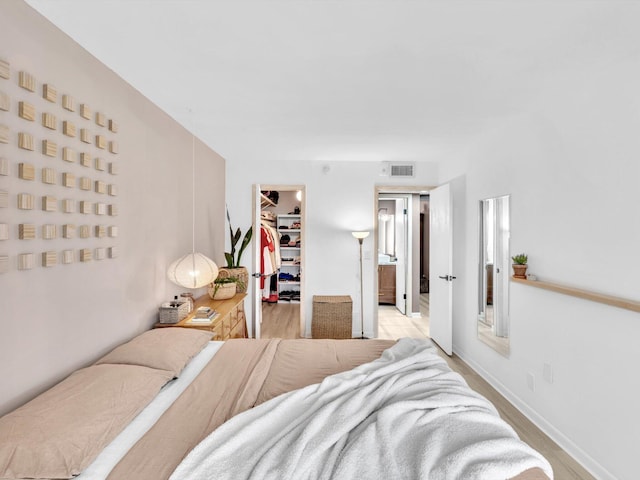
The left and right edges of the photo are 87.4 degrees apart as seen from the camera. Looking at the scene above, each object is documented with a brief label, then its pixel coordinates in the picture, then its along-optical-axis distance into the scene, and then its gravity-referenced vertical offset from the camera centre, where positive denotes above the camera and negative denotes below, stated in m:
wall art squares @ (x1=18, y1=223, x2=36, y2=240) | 1.41 +0.04
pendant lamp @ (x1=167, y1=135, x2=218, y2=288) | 2.52 -0.24
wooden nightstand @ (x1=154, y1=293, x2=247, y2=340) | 2.51 -0.65
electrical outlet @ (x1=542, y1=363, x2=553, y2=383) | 2.42 -0.98
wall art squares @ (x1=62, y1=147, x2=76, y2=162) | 1.65 +0.43
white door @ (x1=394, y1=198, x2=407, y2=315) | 6.03 -0.29
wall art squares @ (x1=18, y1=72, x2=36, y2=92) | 1.40 +0.68
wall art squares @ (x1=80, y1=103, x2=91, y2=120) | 1.78 +0.69
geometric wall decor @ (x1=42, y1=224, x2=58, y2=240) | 1.53 +0.04
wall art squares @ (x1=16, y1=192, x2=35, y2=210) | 1.40 +0.17
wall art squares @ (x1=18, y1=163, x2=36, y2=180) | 1.41 +0.30
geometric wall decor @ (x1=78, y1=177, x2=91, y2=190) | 1.77 +0.30
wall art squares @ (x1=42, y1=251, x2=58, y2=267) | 1.53 -0.08
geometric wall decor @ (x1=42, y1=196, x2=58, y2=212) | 1.53 +0.17
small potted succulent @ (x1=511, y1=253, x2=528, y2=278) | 2.70 -0.22
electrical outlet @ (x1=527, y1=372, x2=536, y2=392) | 2.61 -1.12
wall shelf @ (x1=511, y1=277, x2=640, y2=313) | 1.77 -0.34
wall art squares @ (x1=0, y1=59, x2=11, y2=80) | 1.32 +0.68
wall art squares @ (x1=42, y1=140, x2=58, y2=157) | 1.53 +0.43
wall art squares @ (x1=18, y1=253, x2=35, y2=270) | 1.41 -0.09
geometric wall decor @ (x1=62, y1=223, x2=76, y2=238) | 1.65 +0.05
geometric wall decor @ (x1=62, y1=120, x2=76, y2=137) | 1.65 +0.56
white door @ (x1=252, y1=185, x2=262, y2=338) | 4.18 -0.30
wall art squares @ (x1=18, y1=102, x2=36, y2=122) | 1.41 +0.55
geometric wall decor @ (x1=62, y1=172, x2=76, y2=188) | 1.65 +0.30
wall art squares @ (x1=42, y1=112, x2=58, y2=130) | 1.52 +0.55
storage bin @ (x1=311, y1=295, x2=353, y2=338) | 4.26 -1.00
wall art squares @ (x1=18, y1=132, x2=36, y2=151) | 1.41 +0.42
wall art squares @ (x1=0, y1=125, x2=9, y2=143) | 1.32 +0.42
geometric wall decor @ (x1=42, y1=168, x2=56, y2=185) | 1.52 +0.30
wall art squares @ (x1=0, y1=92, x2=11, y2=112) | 1.32 +0.55
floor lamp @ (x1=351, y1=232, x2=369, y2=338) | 4.45 -0.84
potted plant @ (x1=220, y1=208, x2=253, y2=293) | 3.71 -0.33
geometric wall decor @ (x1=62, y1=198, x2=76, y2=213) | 1.65 +0.17
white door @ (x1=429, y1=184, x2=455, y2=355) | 3.89 -0.37
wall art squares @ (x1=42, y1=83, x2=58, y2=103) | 1.53 +0.68
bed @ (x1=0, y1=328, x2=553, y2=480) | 1.08 -0.71
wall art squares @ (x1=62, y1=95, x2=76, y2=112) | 1.65 +0.68
